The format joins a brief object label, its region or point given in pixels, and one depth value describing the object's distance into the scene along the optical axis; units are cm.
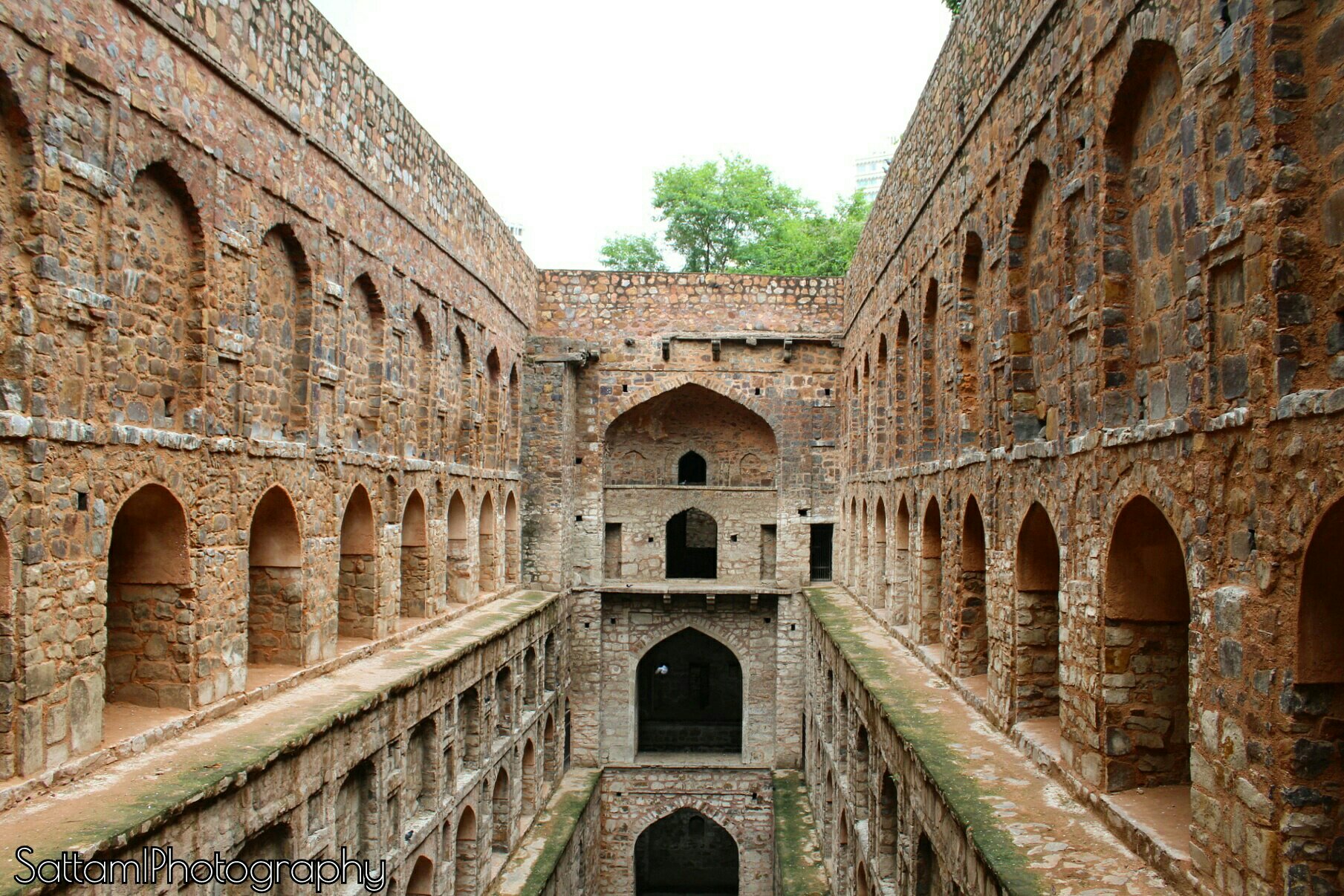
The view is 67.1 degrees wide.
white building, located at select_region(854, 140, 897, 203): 10775
